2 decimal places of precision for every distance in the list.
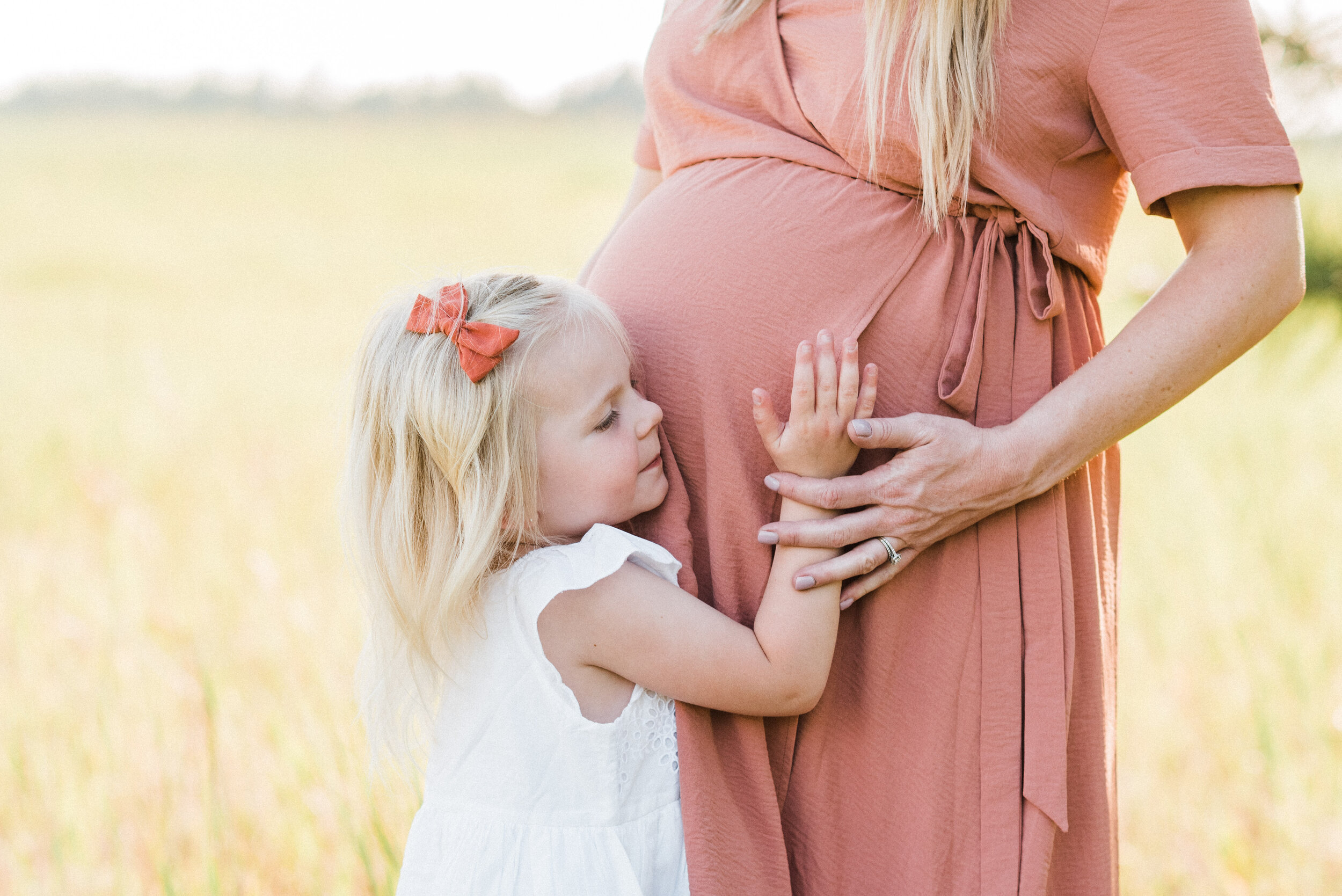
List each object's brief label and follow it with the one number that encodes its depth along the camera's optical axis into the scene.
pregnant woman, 2.18
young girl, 2.18
